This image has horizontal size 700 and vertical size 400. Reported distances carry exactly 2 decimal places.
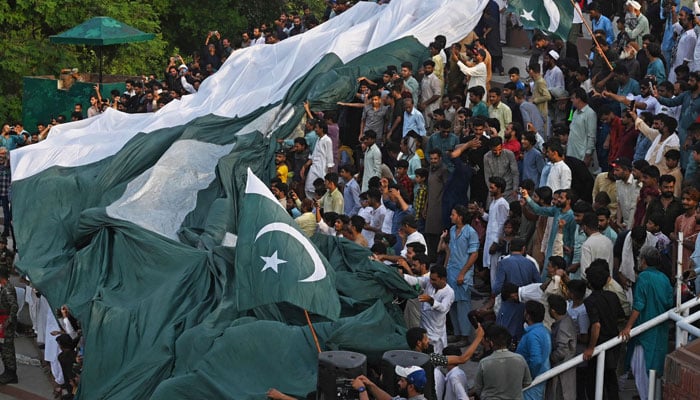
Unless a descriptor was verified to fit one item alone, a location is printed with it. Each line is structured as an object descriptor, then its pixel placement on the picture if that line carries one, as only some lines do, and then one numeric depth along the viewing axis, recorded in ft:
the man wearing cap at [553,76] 55.67
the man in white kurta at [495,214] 43.91
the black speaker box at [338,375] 33.53
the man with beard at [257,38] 80.23
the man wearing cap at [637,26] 59.00
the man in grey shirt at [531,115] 52.44
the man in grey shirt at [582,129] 49.14
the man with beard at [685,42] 55.06
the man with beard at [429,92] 57.00
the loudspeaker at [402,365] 33.22
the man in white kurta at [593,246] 39.11
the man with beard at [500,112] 51.80
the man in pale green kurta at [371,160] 51.42
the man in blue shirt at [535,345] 35.60
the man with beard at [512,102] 52.95
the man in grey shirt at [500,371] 34.12
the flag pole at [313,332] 38.62
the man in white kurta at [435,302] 40.11
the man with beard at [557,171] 44.47
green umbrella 81.87
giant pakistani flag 39.99
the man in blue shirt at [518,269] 39.75
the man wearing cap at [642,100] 48.62
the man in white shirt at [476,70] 56.75
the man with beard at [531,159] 46.96
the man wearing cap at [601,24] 61.74
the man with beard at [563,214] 41.32
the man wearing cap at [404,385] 31.55
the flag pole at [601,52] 55.72
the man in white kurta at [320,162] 54.75
